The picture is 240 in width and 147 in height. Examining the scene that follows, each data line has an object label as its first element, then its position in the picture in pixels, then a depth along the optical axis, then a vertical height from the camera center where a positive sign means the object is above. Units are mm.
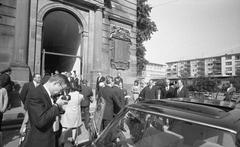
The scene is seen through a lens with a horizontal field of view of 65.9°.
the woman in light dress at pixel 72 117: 4680 -1115
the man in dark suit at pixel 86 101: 6428 -952
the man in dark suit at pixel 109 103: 5418 -869
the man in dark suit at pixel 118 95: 5562 -624
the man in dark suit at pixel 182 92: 8031 -732
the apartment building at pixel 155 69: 98575 +3075
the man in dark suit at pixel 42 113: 2344 -514
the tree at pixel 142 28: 21828 +5824
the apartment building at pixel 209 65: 90250 +6318
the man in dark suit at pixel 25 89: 5258 -467
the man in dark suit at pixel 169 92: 9078 -859
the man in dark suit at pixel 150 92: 8961 -843
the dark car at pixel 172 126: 1545 -512
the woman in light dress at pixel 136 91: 11052 -993
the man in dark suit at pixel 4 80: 4508 -190
